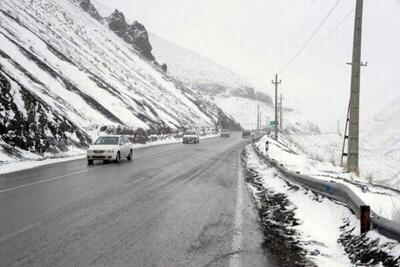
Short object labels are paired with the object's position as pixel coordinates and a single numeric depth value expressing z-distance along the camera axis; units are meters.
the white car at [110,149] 20.75
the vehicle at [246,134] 73.23
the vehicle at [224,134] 74.88
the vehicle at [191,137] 46.88
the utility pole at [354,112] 15.90
